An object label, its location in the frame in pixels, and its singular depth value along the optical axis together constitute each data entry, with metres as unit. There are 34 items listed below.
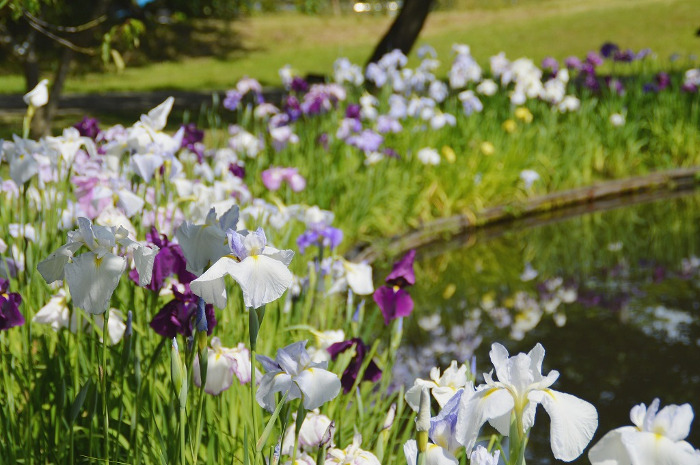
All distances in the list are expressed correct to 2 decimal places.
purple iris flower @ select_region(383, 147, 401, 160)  6.27
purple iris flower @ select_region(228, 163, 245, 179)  4.61
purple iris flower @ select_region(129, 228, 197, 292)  1.97
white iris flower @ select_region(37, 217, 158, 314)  1.53
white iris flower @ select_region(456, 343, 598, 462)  1.34
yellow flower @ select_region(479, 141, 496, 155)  7.40
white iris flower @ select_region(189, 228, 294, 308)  1.47
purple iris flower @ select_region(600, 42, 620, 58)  9.12
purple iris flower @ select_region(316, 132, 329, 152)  6.34
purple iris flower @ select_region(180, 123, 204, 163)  4.55
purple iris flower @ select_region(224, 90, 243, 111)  6.09
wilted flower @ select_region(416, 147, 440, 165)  6.65
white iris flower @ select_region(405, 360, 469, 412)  1.62
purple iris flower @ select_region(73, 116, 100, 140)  3.74
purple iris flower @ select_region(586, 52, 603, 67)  8.95
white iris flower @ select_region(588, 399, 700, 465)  1.23
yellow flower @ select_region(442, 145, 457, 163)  7.14
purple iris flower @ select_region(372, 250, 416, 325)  2.38
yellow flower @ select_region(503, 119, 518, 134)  7.93
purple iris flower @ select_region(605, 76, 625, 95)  9.15
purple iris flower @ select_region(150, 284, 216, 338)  1.91
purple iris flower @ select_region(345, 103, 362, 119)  5.93
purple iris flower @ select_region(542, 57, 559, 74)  8.51
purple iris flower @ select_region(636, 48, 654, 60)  9.27
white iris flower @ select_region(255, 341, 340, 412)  1.58
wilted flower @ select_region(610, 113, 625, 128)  8.64
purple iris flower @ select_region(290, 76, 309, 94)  6.50
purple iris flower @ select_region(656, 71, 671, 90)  9.19
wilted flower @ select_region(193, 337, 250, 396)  2.03
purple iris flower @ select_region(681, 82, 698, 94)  9.34
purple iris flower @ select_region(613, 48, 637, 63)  9.24
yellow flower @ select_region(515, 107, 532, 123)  8.09
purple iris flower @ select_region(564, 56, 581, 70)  8.77
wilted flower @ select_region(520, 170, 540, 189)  7.60
